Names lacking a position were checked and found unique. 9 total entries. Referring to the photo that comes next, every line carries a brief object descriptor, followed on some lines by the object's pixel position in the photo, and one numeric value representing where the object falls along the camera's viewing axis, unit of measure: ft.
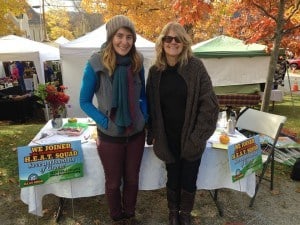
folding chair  11.72
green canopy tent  31.24
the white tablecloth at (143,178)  9.91
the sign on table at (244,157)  9.96
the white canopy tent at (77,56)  24.13
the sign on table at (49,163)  8.93
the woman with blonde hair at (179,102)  8.38
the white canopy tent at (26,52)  30.19
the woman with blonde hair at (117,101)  8.11
